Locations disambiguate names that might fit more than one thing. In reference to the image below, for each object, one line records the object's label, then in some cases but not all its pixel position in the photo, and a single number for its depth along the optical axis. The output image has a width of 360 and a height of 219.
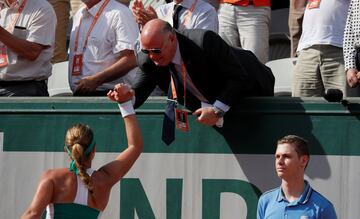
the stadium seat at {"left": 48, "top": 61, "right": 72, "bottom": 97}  18.91
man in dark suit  13.91
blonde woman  11.77
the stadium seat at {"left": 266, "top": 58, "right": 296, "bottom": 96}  17.42
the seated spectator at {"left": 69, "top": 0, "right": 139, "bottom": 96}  16.06
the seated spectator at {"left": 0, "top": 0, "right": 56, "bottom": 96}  16.30
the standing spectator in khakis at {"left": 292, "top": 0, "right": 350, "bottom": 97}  15.98
